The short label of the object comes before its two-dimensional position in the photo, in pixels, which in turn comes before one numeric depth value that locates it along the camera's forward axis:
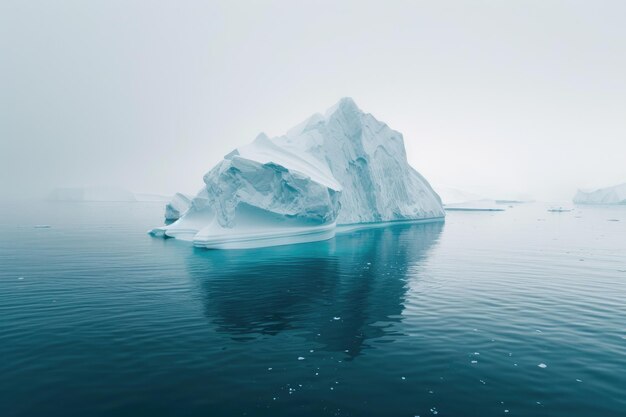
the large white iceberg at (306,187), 30.92
